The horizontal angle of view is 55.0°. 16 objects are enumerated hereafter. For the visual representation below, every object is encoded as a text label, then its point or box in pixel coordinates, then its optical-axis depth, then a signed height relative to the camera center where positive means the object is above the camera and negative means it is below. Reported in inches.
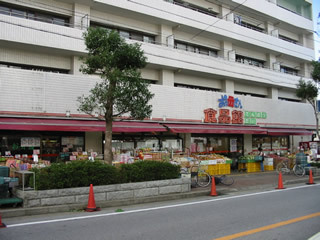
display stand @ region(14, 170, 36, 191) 341.7 -37.1
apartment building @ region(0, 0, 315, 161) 585.0 +188.0
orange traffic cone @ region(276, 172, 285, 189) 532.1 -76.5
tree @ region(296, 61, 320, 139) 987.6 +163.6
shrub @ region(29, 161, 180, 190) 356.5 -41.1
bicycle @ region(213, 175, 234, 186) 536.1 -72.6
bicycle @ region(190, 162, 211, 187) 513.7 -63.9
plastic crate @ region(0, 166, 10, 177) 370.3 -34.1
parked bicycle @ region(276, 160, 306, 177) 696.7 -71.1
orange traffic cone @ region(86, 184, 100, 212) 346.6 -69.5
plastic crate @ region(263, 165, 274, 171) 832.9 -78.4
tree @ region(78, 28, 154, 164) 442.6 +98.6
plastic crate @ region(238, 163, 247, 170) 802.8 -69.5
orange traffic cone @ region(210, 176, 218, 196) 459.0 -76.4
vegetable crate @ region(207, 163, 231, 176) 662.5 -64.4
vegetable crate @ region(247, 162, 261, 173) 793.4 -72.5
